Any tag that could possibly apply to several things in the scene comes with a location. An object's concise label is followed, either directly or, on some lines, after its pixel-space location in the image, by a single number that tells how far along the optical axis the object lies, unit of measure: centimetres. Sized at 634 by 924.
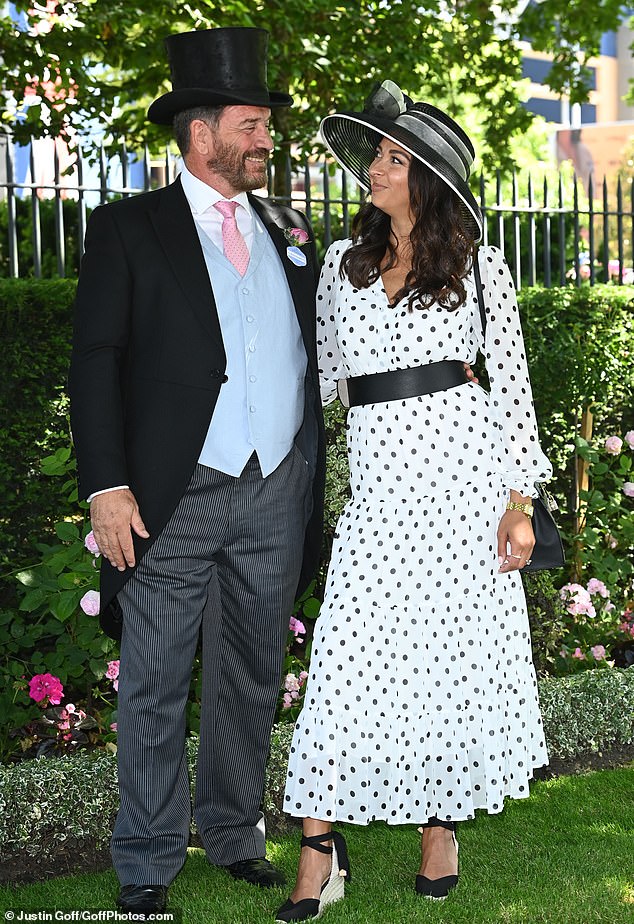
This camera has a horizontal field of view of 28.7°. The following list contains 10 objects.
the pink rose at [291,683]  503
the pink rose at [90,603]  448
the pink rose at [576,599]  586
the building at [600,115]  5325
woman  357
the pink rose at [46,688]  465
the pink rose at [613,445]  637
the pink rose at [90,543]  442
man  350
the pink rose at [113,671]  465
